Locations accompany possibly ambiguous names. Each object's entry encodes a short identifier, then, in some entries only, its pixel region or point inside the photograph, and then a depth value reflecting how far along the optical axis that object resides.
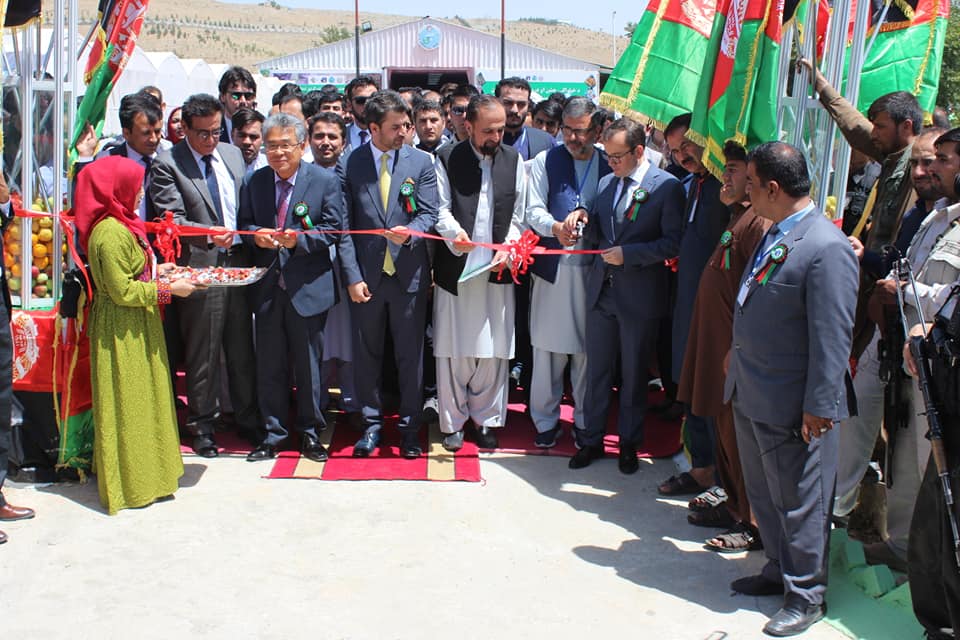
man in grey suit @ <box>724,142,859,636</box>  3.67
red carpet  5.60
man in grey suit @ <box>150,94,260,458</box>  5.71
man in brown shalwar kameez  4.66
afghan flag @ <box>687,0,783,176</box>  4.76
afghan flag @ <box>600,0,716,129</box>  5.76
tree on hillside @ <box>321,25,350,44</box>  76.50
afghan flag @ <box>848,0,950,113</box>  5.61
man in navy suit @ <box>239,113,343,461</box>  5.61
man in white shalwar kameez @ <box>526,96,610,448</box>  5.92
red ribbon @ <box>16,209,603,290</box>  5.49
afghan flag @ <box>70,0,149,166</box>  5.45
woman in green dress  4.84
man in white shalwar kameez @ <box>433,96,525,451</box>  5.86
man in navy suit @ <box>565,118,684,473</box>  5.51
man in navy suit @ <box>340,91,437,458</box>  5.71
